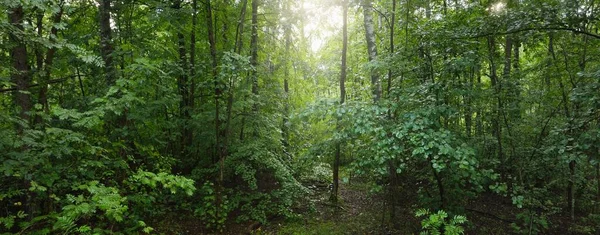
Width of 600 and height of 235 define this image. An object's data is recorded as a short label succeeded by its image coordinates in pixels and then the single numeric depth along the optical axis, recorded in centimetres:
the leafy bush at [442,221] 323
